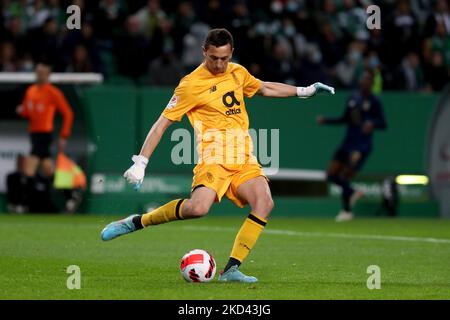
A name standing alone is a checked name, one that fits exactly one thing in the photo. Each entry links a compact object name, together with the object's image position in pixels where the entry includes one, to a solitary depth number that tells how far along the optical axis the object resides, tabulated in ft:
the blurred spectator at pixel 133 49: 68.23
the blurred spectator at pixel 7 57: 67.31
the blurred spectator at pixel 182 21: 69.67
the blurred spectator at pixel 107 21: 69.21
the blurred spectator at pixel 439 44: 73.31
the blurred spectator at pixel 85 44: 67.10
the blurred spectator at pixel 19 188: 65.46
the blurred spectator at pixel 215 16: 69.31
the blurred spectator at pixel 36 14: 68.90
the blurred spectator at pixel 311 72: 68.74
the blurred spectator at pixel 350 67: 70.90
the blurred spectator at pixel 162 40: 68.54
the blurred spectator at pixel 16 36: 68.23
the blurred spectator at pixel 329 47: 72.54
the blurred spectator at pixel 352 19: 74.13
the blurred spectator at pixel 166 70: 67.15
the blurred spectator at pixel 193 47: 68.10
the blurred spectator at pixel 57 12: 69.97
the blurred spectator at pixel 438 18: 74.02
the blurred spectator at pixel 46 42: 67.36
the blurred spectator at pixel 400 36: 73.20
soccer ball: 32.91
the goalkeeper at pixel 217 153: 33.65
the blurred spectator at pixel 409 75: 71.41
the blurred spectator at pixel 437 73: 72.08
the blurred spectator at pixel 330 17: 73.92
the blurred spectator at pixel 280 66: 68.44
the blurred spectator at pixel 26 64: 68.28
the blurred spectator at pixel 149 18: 69.31
